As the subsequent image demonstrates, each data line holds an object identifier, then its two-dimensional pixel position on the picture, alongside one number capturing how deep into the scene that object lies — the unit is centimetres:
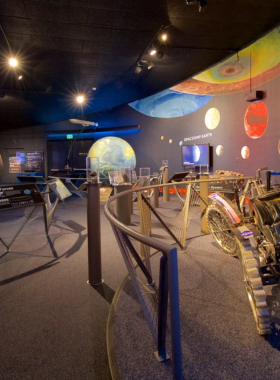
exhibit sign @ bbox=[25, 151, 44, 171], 1631
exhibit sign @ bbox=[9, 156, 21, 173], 1673
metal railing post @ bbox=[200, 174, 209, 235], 429
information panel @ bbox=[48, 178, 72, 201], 777
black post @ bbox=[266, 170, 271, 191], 334
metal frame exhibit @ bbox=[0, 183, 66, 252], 334
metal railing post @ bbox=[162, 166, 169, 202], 848
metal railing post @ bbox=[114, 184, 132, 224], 476
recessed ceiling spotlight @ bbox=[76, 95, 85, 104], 1093
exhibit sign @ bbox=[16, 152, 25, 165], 1656
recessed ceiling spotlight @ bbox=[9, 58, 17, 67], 698
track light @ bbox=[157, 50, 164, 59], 653
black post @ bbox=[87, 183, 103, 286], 258
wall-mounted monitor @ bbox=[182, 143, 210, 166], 898
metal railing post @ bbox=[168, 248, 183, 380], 85
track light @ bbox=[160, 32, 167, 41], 585
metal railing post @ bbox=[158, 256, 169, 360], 103
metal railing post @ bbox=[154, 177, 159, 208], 653
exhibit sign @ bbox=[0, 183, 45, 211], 314
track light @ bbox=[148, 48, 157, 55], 642
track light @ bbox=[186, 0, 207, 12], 452
